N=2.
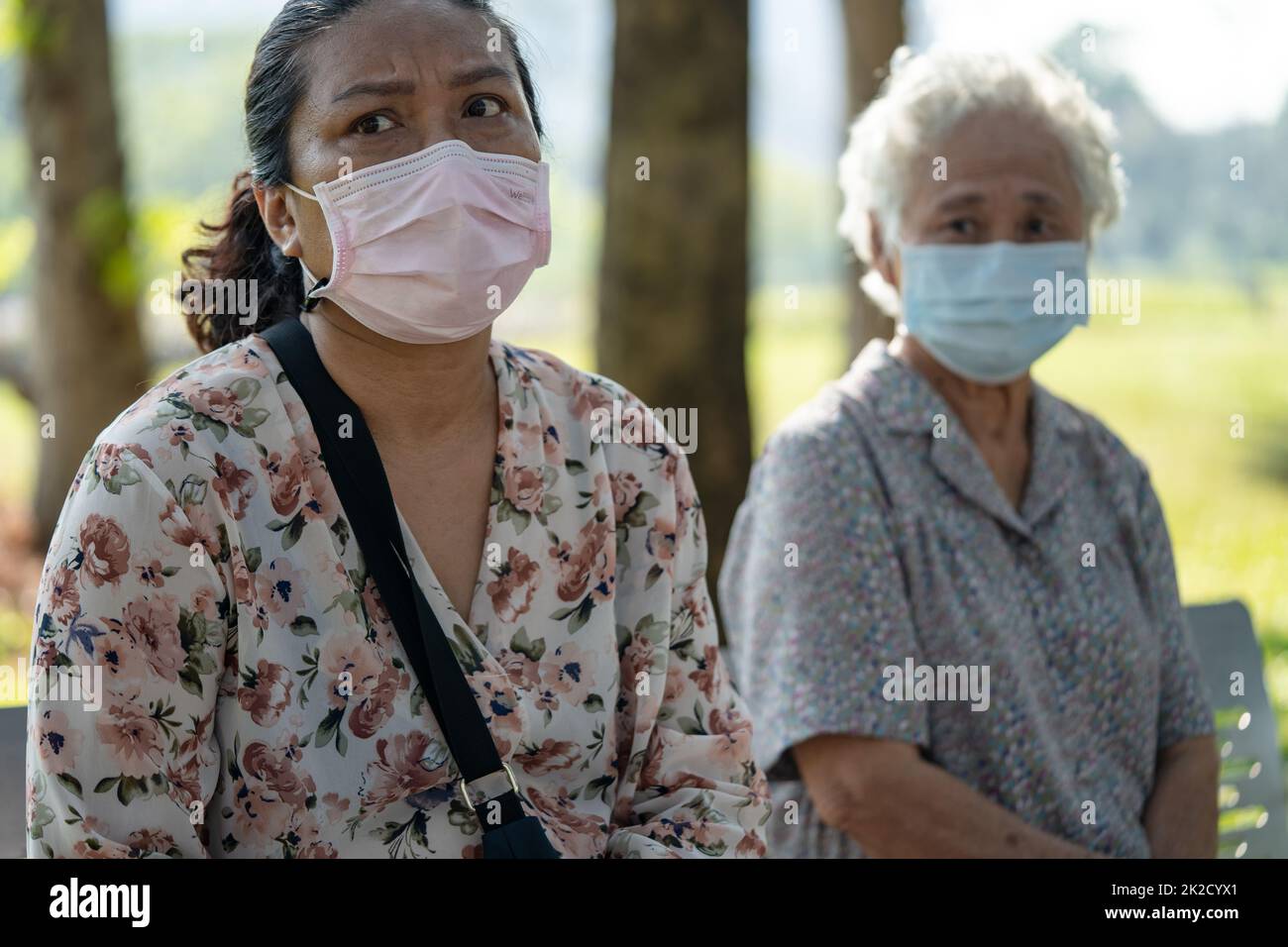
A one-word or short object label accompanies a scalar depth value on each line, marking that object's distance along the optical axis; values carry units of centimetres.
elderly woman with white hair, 269
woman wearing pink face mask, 195
